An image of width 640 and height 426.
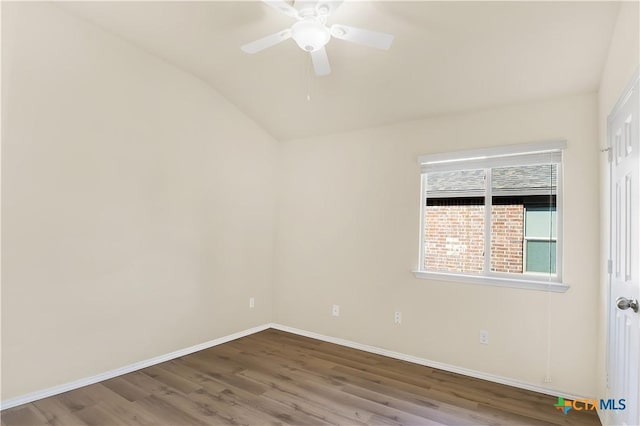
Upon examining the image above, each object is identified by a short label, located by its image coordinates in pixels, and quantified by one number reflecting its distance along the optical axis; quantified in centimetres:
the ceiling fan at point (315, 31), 186
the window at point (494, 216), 279
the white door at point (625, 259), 160
